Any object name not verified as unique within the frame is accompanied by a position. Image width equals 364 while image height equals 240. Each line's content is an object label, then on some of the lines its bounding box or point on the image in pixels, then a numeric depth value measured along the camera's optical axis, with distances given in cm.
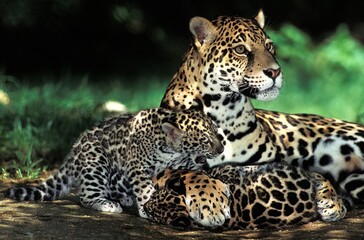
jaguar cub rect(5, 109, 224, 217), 1541
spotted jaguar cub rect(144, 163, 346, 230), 1458
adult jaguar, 1568
